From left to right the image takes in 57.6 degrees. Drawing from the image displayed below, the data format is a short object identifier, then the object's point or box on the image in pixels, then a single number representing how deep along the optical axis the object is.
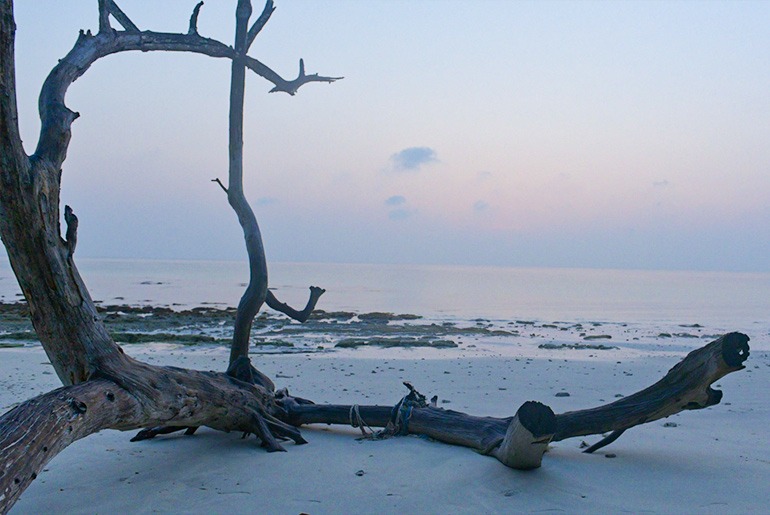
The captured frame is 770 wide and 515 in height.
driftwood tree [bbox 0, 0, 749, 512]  4.20
